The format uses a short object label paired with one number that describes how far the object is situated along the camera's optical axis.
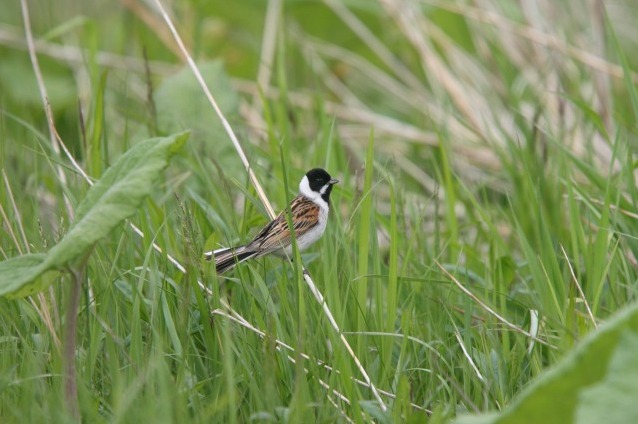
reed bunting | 7.59
